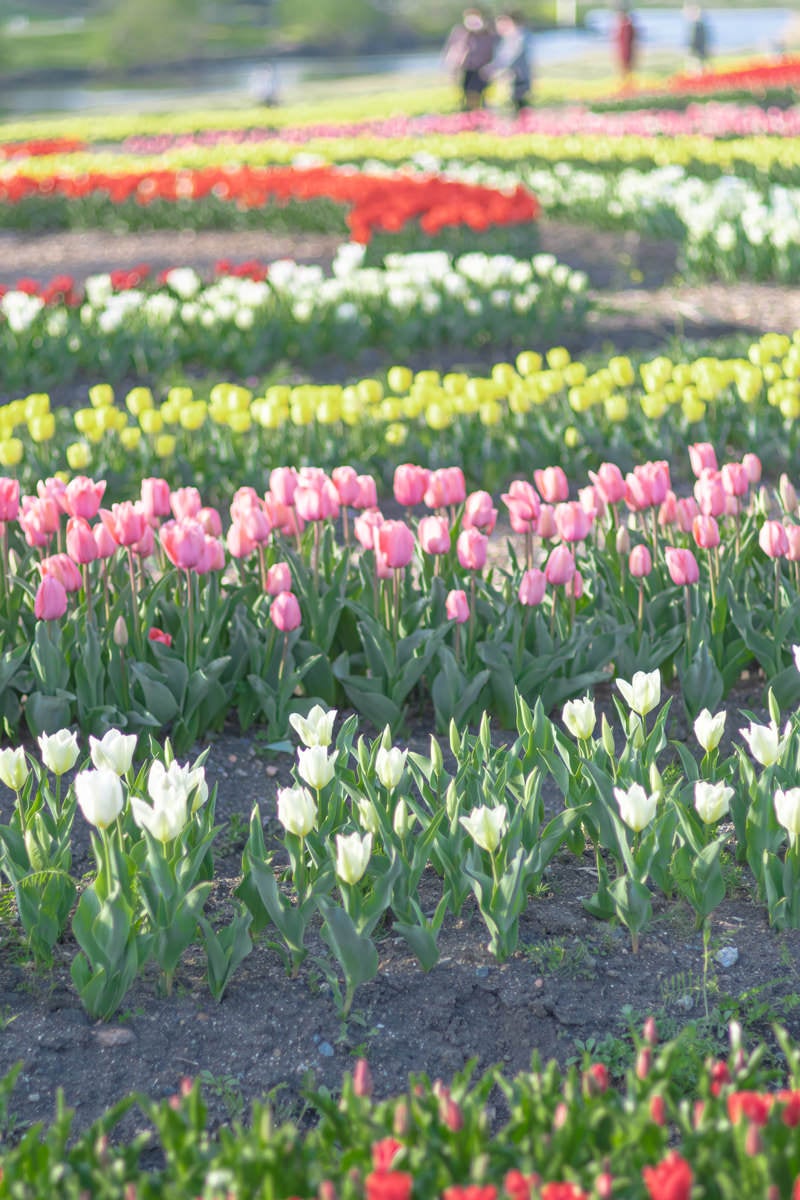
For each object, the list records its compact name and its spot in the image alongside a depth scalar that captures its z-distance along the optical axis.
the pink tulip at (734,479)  8.08
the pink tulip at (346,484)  8.20
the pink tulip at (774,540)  7.37
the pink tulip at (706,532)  7.49
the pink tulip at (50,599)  7.12
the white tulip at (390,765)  5.85
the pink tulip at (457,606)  7.29
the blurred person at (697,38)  54.44
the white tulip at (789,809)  5.38
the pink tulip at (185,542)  7.23
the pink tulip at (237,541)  7.70
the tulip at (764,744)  5.85
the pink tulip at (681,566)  7.34
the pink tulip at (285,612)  7.27
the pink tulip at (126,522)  7.38
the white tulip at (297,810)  5.42
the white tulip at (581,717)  6.20
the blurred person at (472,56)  42.94
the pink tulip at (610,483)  8.23
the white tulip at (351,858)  5.19
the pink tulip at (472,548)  7.62
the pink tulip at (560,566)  7.50
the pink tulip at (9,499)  7.83
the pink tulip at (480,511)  7.98
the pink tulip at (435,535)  7.66
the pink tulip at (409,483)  8.20
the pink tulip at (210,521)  7.92
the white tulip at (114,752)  5.63
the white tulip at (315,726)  6.03
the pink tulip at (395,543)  7.24
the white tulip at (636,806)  5.46
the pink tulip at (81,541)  7.26
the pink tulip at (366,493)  8.20
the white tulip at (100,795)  5.24
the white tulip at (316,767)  5.73
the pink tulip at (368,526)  7.66
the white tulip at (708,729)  6.01
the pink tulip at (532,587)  7.46
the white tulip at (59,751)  5.83
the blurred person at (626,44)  52.85
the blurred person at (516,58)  39.91
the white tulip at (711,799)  5.59
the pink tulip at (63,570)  7.37
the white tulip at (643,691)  6.24
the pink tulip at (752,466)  8.40
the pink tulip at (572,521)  7.62
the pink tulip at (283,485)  8.18
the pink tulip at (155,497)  8.18
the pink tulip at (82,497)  7.69
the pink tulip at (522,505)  7.87
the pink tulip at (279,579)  7.36
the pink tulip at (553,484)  8.36
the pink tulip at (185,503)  7.89
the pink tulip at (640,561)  7.65
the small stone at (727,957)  5.84
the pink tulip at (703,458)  8.34
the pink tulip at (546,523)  7.93
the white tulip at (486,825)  5.44
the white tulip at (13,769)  5.79
